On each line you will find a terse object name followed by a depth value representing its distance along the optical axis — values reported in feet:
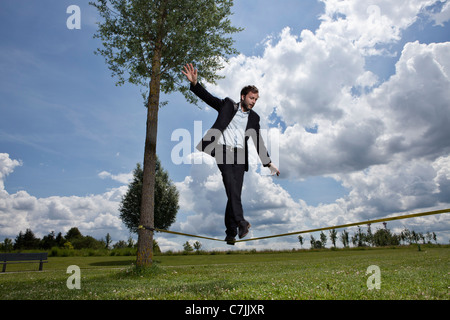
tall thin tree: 47.60
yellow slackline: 14.30
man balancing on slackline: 17.37
